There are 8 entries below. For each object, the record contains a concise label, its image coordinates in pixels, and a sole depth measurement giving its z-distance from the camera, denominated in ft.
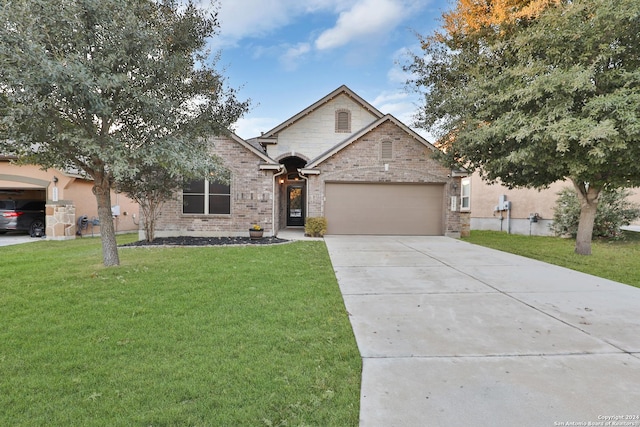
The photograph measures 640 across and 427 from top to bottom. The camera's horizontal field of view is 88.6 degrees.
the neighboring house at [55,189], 42.86
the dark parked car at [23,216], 45.27
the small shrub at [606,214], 42.70
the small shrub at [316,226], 43.52
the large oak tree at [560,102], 24.52
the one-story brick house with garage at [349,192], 42.63
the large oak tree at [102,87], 16.99
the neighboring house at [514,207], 52.80
